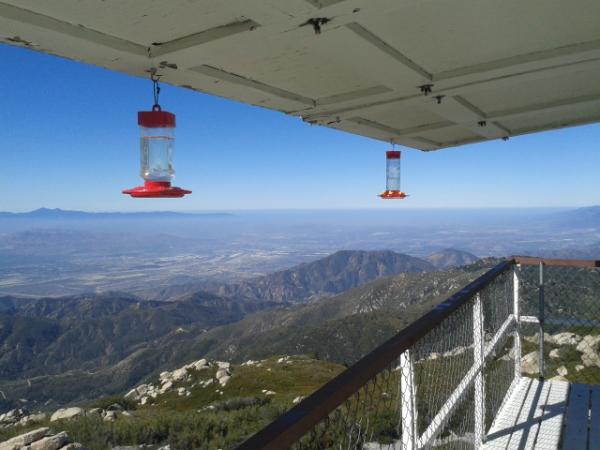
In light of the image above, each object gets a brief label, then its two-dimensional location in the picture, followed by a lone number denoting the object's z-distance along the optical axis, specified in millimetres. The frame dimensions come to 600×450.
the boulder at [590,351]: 13591
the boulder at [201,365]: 37600
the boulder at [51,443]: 12883
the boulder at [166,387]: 33656
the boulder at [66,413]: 22391
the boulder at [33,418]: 24812
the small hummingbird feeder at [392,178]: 5566
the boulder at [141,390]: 32569
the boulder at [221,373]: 34625
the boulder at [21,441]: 14159
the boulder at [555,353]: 14373
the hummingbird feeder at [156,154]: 2408
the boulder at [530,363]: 6600
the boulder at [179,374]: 35972
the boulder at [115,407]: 24562
